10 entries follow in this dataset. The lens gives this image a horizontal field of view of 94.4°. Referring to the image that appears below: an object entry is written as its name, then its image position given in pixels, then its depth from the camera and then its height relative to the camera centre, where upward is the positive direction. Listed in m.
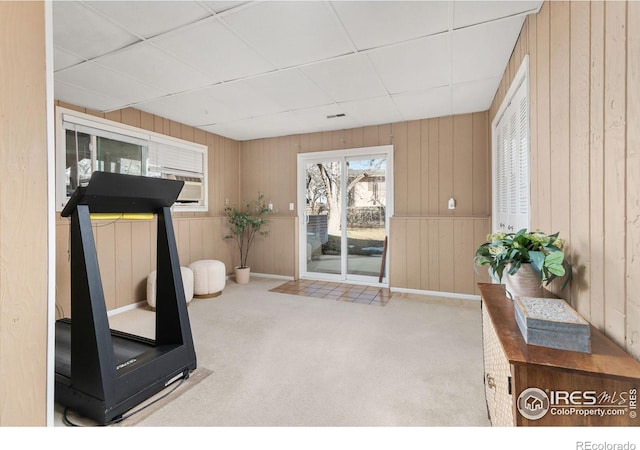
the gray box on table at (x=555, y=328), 0.91 -0.35
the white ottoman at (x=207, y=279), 4.05 -0.81
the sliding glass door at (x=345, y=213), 4.72 +0.10
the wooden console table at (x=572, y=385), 0.81 -0.48
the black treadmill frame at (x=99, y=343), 1.67 -0.70
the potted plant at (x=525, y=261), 1.28 -0.19
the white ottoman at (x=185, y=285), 3.64 -0.80
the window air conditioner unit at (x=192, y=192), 4.50 +0.45
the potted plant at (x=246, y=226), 5.03 -0.10
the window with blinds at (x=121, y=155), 3.20 +0.84
